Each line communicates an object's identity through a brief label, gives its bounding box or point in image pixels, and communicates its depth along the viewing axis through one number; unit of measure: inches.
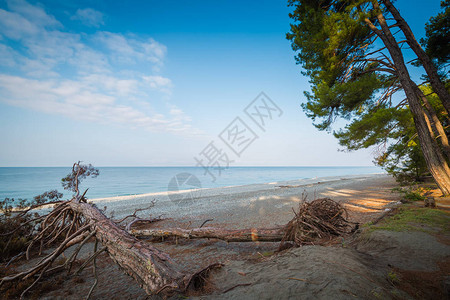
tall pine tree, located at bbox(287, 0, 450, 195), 317.1
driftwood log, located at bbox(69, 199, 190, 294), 99.4
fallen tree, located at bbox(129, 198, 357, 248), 163.4
